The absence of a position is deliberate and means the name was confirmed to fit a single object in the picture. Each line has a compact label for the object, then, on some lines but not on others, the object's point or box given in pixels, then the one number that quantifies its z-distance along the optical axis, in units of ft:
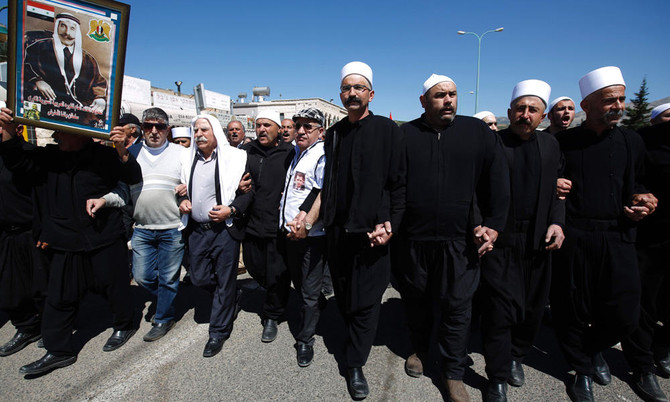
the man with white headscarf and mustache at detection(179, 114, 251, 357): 10.01
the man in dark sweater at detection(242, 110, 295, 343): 10.59
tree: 102.89
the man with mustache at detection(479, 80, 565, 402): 8.00
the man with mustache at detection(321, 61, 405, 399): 7.84
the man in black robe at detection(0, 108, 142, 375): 8.91
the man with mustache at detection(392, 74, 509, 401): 7.61
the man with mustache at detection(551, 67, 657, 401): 7.96
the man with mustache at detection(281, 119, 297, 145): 17.02
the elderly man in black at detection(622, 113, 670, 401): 8.41
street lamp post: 69.47
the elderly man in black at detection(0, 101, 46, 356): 9.57
